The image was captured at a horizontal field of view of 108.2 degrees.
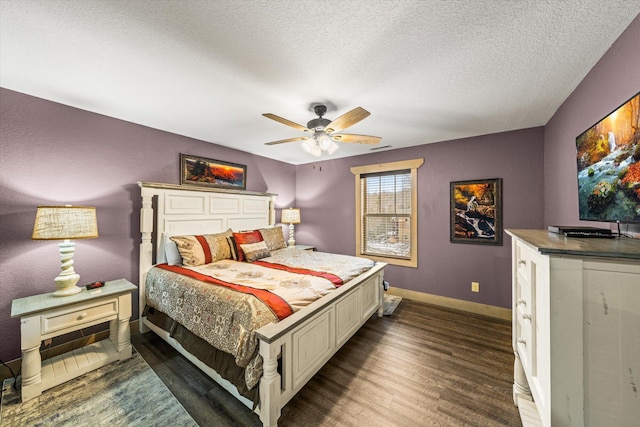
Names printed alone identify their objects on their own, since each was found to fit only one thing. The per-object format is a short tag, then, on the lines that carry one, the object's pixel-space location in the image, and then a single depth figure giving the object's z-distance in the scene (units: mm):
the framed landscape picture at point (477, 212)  3078
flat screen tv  1194
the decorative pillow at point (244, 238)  3025
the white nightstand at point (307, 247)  4426
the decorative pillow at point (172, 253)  2734
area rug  1567
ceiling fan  2014
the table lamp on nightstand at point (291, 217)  4410
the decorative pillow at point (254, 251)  2973
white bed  1470
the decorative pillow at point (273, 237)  3527
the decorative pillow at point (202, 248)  2646
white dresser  799
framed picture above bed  3206
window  3727
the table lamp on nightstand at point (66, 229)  1863
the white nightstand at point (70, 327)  1748
